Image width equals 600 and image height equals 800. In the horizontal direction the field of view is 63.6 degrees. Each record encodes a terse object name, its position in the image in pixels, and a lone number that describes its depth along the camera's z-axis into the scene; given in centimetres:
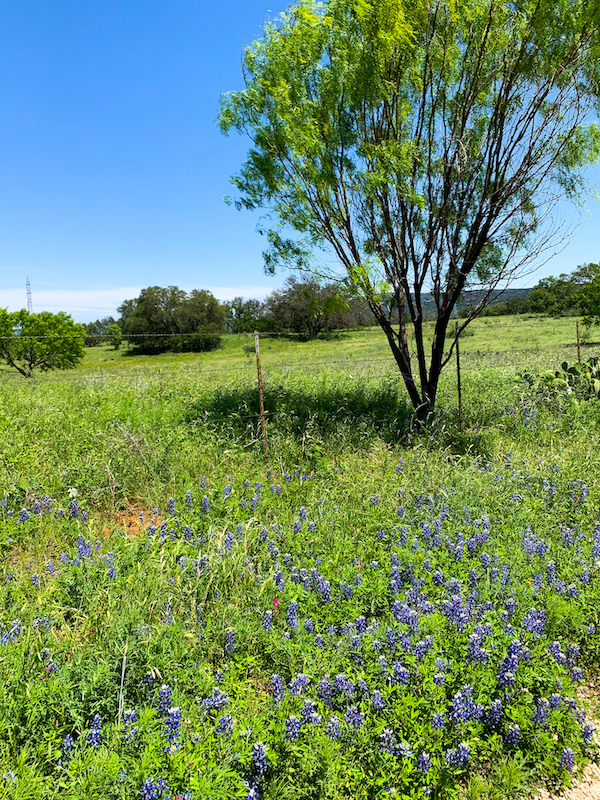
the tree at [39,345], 3109
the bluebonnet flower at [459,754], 231
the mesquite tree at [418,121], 730
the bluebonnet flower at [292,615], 305
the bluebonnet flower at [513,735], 248
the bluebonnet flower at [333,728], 233
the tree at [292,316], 4400
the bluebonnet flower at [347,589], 336
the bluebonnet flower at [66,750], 220
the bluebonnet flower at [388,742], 235
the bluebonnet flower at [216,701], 250
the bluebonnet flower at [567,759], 239
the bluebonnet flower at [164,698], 244
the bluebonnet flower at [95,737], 223
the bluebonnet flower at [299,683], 255
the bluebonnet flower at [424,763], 228
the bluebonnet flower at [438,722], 241
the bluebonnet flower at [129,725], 226
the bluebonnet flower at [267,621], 306
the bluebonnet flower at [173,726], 224
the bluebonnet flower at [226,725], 231
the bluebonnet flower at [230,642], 293
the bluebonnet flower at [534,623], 301
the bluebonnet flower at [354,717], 239
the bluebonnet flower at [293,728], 230
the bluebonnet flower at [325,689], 257
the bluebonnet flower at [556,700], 258
